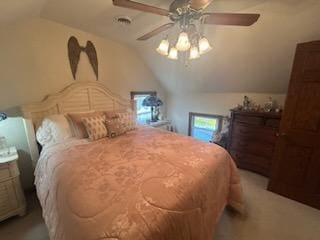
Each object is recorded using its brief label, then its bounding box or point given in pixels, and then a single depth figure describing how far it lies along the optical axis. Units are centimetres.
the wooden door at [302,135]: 189
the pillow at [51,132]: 208
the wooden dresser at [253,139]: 267
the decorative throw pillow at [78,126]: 219
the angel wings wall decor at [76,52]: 248
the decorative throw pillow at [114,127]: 226
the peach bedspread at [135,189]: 93
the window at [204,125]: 379
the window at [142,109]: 375
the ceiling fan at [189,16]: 120
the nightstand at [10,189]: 176
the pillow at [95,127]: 212
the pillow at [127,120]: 246
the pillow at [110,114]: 245
